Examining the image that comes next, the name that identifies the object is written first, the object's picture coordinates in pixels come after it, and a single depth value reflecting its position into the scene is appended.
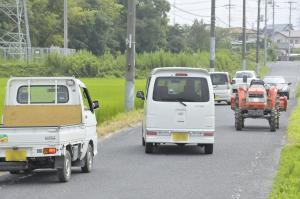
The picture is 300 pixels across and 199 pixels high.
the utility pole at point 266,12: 109.45
